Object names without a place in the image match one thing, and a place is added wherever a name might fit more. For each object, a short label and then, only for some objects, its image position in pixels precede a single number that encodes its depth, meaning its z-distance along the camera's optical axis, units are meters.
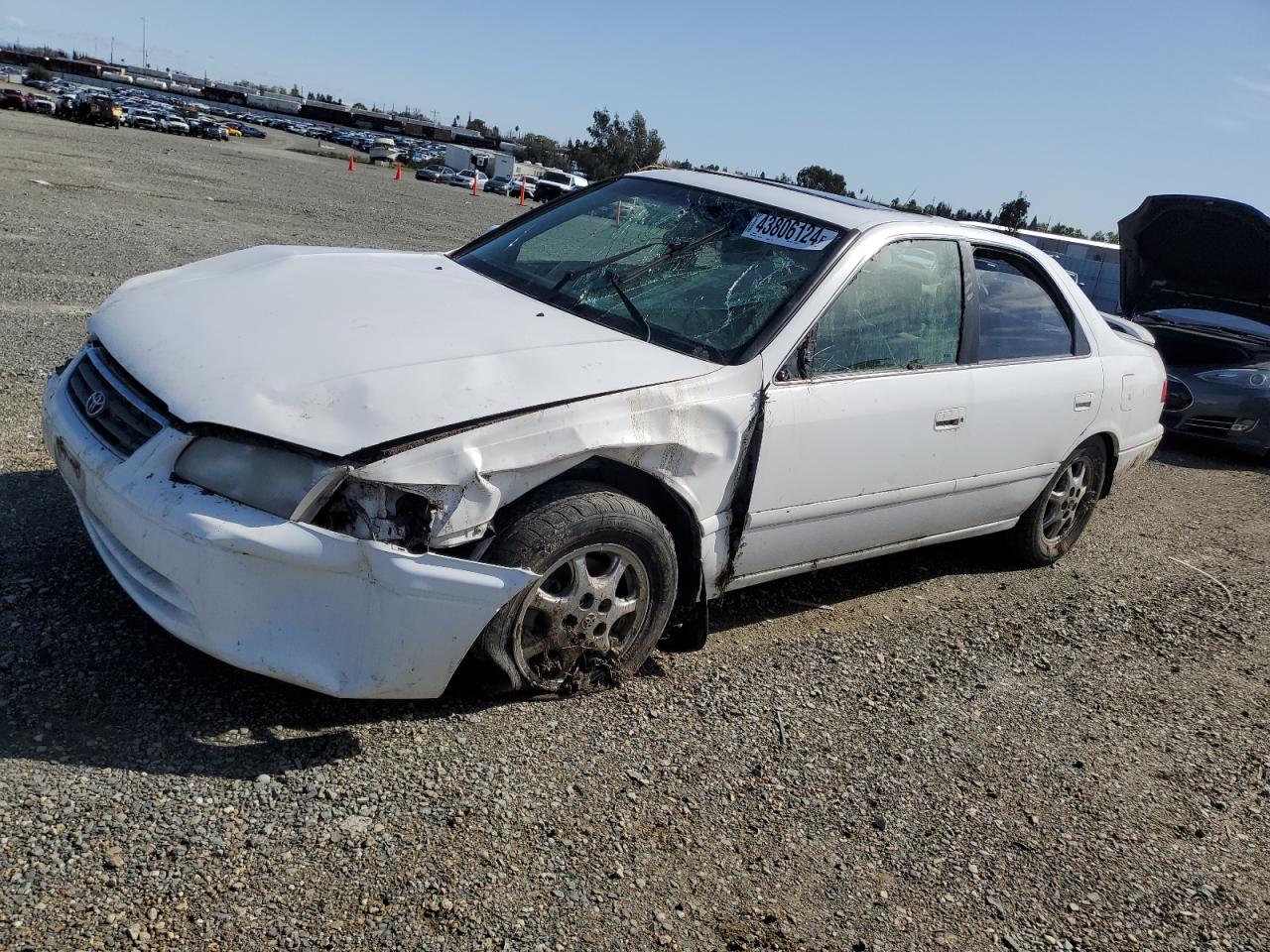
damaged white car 2.62
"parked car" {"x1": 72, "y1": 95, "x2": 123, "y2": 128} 42.66
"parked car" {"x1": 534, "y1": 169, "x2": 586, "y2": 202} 43.98
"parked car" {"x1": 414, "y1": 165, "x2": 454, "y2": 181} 47.77
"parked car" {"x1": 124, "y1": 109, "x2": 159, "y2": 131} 48.31
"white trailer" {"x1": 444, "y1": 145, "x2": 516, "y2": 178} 55.00
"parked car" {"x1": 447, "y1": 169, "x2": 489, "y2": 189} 48.00
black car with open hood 8.45
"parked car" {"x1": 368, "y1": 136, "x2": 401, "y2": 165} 58.03
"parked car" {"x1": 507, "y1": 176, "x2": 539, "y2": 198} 44.11
